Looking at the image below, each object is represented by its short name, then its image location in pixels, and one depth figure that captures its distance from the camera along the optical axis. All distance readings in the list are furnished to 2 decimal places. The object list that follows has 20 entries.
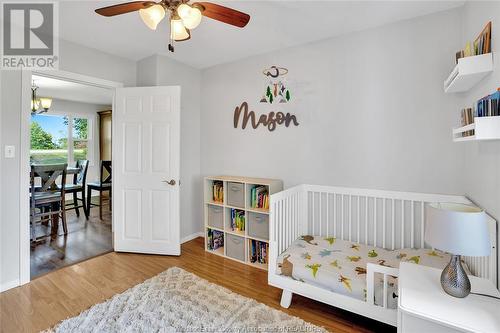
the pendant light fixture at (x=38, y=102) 3.98
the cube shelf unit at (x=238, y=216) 2.71
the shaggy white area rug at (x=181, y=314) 1.70
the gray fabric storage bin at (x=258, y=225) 2.66
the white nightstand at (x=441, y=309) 1.03
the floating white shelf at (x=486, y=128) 1.16
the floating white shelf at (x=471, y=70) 1.39
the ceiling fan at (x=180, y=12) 1.43
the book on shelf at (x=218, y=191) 3.09
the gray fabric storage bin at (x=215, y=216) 3.02
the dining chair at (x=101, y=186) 4.41
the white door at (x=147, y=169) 2.92
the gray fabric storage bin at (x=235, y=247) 2.82
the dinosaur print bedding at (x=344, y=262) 1.68
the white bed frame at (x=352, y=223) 1.62
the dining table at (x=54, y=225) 3.56
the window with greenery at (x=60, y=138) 5.27
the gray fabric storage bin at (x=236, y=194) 2.81
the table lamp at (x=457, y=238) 1.07
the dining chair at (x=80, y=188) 4.24
